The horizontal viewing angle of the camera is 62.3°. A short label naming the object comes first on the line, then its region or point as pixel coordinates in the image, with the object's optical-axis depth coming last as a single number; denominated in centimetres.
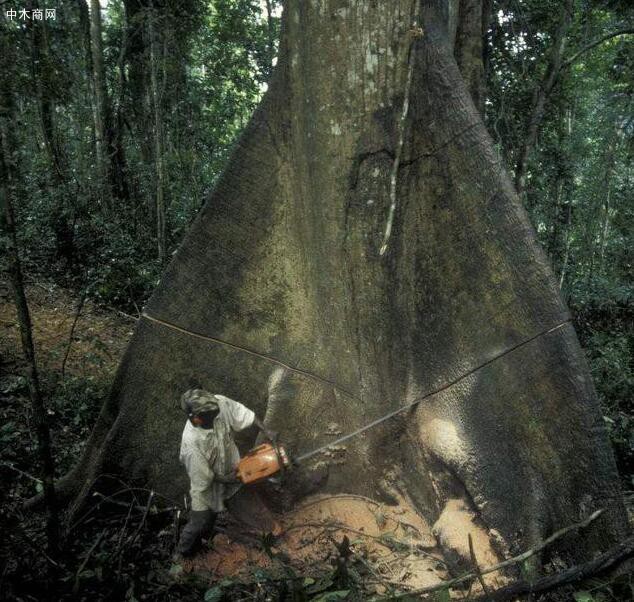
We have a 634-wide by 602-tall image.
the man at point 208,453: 330
